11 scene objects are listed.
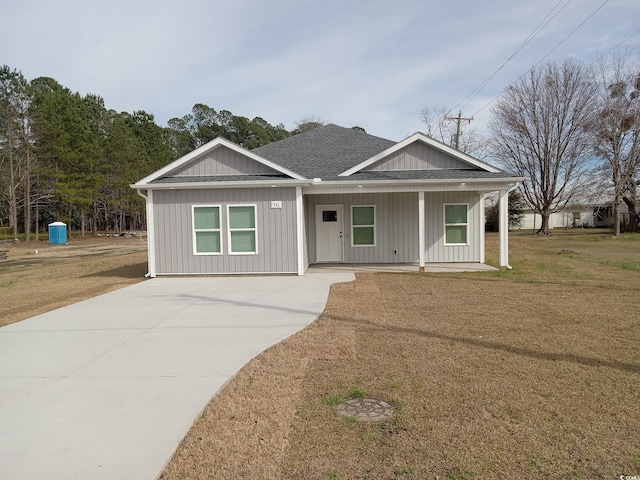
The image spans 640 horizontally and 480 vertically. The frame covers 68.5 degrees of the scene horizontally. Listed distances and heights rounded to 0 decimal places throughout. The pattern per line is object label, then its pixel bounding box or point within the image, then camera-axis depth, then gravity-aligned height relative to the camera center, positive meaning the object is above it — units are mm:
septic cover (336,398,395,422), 3730 -1572
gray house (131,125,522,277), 12945 +772
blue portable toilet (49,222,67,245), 36312 -718
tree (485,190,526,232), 44438 +303
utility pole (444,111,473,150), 29594 +6215
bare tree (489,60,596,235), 34938 +6163
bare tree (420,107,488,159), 45244 +7014
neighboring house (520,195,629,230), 50750 -355
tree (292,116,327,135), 56250 +11494
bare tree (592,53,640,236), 33375 +5642
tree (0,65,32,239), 35531 +6623
